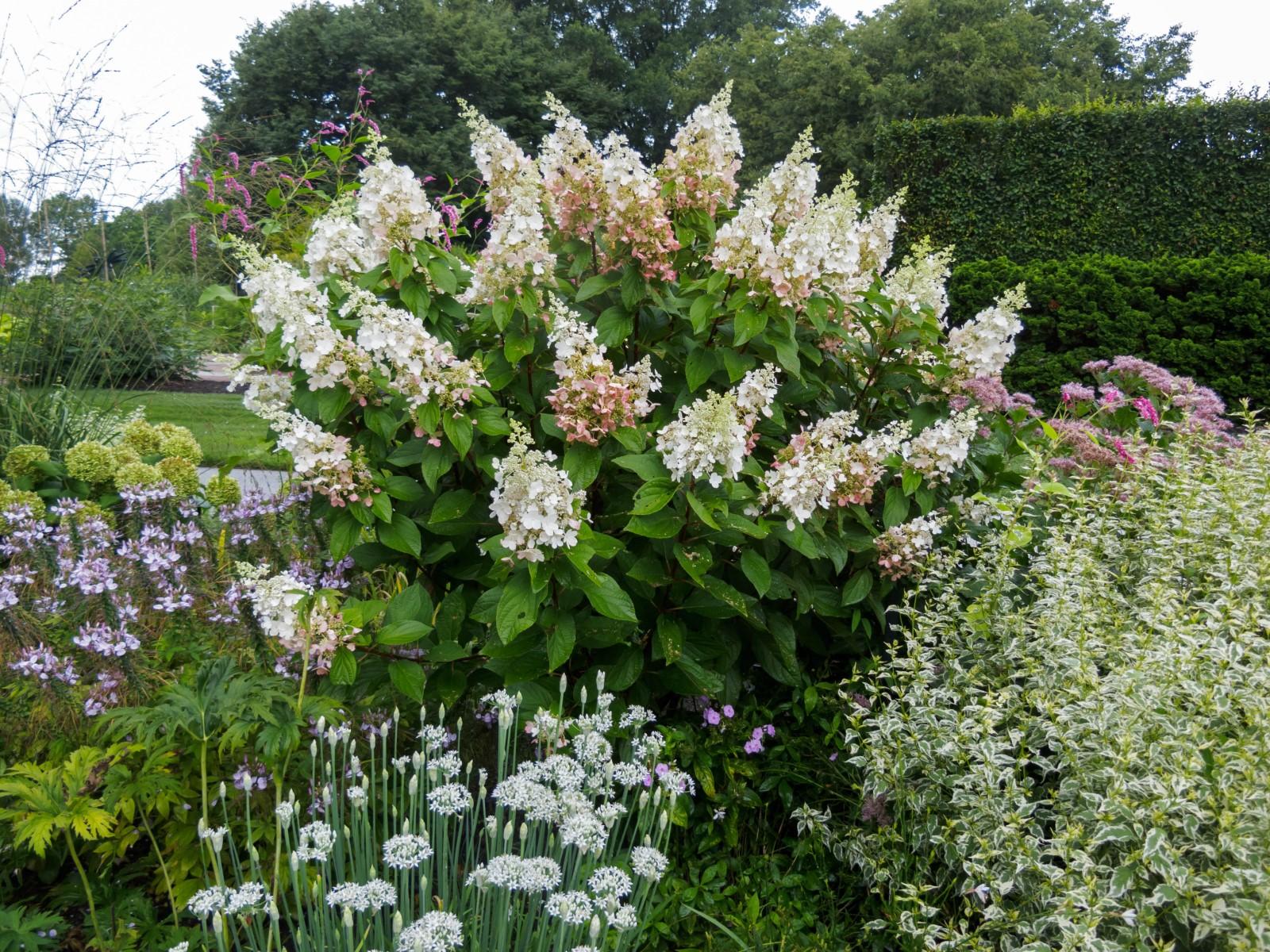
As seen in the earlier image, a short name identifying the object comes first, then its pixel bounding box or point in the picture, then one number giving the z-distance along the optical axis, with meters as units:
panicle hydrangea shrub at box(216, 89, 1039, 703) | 2.29
